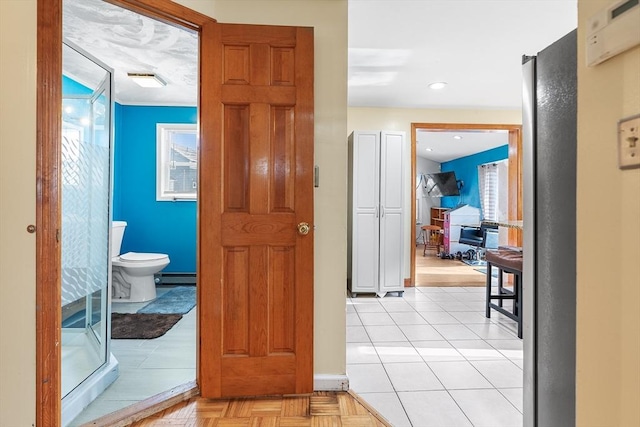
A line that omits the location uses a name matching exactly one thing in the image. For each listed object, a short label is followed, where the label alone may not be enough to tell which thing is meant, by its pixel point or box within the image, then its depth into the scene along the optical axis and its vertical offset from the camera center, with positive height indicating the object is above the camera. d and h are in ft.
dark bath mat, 8.87 -3.26
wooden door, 5.90 +0.04
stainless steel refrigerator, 3.21 -0.21
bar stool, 9.18 -1.88
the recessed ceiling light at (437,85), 11.76 +4.68
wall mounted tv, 29.14 +2.66
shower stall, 6.16 -0.36
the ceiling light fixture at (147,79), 10.77 +4.48
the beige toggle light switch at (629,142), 2.10 +0.47
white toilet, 11.25 -2.24
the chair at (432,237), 25.05 -2.00
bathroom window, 13.79 +2.16
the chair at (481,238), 20.65 -1.59
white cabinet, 12.72 +0.13
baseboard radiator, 13.74 -2.75
